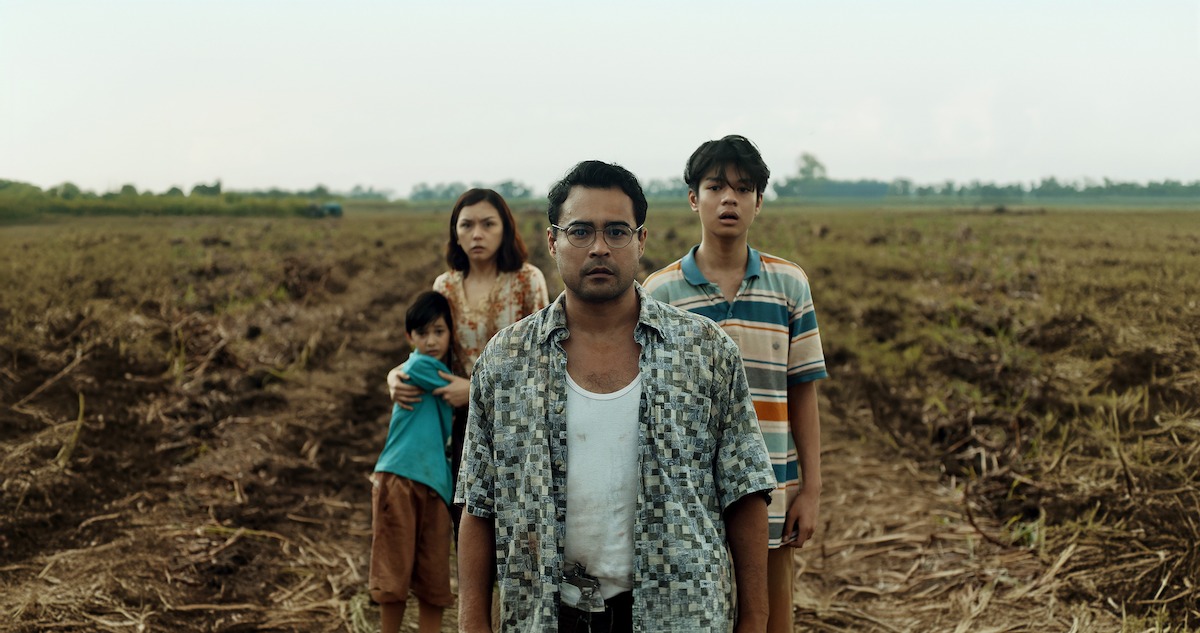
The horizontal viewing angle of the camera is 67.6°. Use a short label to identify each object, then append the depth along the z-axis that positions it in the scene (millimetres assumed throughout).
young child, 3115
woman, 3191
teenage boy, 2504
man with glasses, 1780
